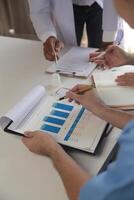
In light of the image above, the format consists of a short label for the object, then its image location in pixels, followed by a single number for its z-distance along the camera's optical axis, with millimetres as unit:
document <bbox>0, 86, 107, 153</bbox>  970
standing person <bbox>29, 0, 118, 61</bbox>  1605
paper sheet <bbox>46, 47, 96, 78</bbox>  1395
